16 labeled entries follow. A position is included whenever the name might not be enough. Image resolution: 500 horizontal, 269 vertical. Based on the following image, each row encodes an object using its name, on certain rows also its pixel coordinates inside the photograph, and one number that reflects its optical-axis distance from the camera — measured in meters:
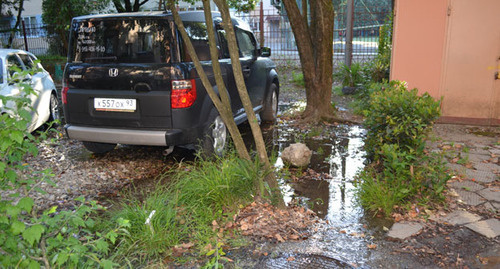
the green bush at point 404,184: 4.27
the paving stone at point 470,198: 4.43
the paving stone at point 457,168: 5.21
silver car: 7.03
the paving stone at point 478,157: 5.72
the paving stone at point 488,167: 5.32
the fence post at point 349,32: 13.05
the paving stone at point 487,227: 3.81
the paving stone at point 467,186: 4.77
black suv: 5.36
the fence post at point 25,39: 20.33
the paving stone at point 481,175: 5.02
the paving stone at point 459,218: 4.03
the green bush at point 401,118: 4.70
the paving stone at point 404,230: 3.77
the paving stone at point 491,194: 4.51
